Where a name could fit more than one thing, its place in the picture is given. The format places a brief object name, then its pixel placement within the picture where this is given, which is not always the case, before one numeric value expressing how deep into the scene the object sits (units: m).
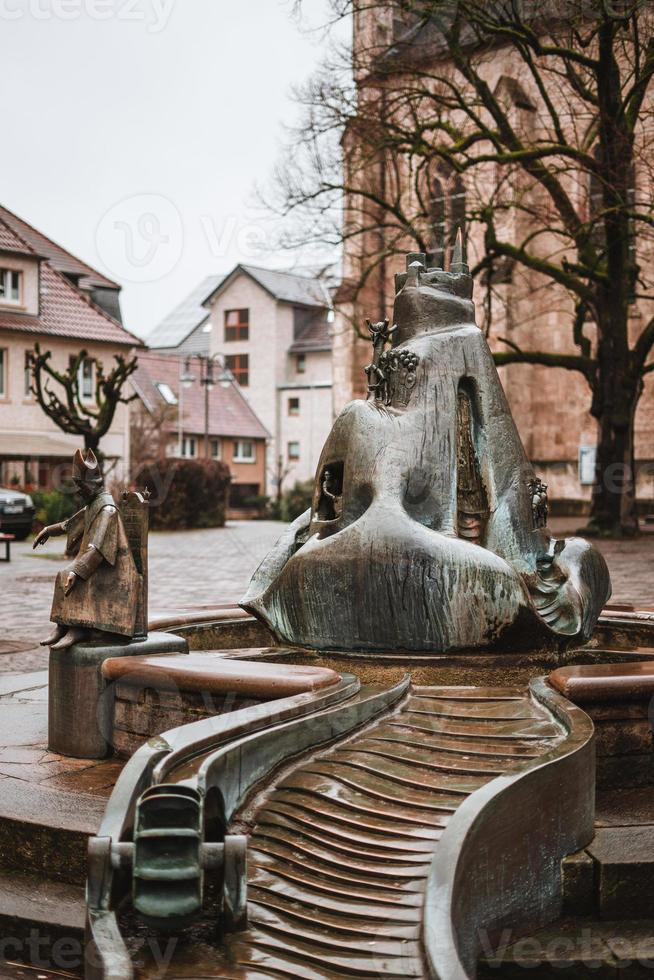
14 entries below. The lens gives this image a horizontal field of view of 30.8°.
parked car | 28.56
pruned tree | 23.27
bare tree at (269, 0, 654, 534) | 19.44
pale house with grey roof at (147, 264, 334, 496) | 58.25
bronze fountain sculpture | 6.09
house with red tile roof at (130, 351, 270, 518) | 50.66
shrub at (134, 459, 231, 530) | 32.69
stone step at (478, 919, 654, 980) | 4.14
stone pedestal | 5.97
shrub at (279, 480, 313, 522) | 42.27
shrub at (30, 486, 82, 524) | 30.91
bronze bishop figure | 6.02
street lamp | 35.16
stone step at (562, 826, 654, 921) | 4.45
